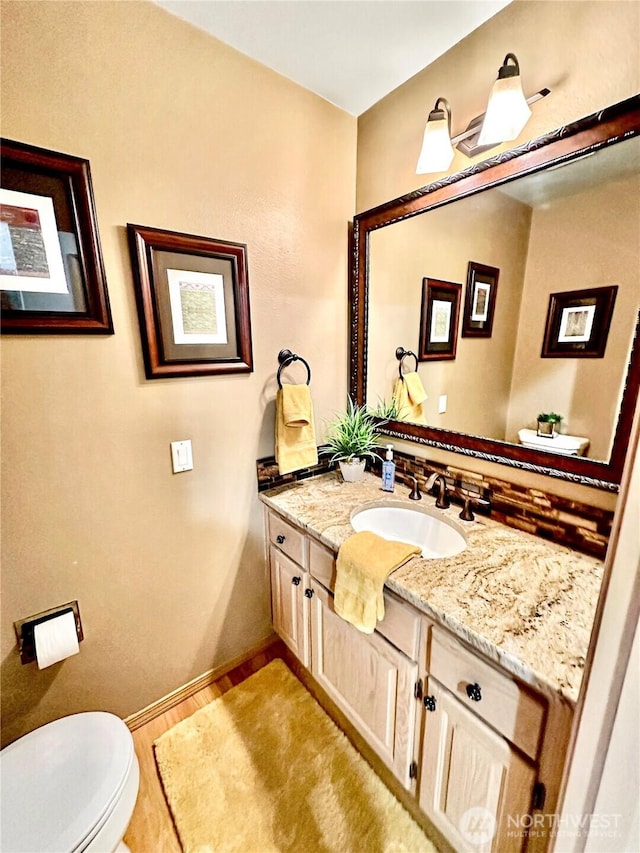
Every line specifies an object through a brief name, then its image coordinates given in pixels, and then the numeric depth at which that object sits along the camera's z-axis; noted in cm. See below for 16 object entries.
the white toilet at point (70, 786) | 81
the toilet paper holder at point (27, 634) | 108
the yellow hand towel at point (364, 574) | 100
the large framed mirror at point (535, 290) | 93
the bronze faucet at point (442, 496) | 137
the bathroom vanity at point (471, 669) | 73
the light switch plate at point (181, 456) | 131
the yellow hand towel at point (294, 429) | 148
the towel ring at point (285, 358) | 151
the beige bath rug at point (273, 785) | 108
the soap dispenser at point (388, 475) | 153
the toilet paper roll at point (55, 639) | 109
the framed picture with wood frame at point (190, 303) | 116
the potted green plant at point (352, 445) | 162
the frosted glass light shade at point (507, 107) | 97
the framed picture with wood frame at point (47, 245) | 93
